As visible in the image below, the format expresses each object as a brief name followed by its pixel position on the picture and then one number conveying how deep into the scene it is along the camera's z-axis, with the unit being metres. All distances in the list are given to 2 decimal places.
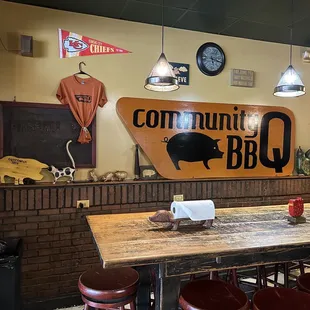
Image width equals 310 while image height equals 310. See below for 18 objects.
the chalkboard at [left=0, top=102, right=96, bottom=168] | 2.72
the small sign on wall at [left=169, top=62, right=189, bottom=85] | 3.24
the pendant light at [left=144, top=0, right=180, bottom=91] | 2.14
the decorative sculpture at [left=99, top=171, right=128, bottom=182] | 2.97
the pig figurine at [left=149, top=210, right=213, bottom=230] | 1.98
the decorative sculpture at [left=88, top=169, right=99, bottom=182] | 2.94
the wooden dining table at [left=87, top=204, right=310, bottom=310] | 1.59
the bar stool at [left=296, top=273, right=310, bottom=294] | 2.00
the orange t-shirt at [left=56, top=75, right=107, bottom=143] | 2.87
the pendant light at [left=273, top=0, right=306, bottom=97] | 2.49
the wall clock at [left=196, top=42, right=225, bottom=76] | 3.35
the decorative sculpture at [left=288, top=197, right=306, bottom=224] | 2.23
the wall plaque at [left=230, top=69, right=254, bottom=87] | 3.48
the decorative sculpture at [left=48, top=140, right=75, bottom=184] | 2.81
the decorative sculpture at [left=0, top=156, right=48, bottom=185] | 2.69
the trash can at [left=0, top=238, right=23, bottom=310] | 2.24
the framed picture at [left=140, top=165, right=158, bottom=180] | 3.12
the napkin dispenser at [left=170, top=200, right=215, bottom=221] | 1.95
